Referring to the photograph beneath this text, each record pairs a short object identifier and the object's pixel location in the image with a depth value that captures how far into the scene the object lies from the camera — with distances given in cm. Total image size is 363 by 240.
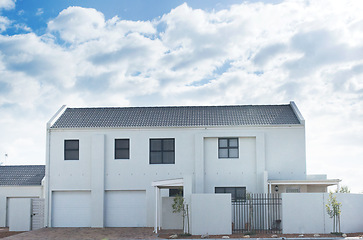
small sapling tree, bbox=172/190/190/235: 2531
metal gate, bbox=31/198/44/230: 3148
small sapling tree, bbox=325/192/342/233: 2478
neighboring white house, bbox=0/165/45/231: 3534
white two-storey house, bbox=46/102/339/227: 3052
